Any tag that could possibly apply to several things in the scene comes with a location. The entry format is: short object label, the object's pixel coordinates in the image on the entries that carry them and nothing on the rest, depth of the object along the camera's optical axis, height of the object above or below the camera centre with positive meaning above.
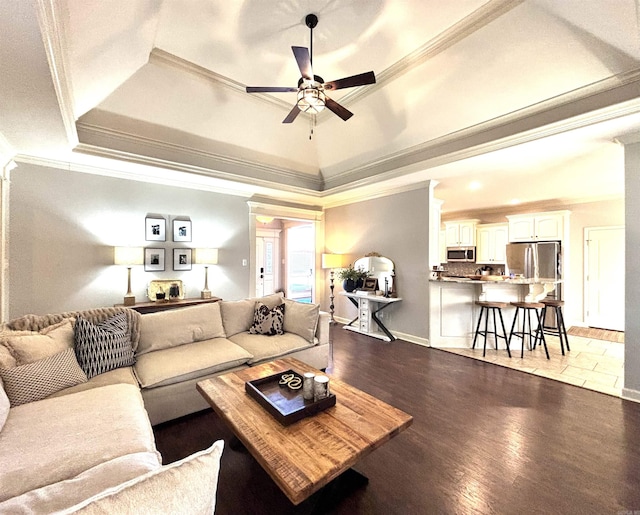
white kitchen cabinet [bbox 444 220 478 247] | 6.95 +0.65
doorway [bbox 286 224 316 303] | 8.71 -0.08
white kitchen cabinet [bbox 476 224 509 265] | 6.45 +0.37
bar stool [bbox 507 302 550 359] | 3.78 -0.91
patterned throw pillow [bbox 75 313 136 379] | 2.14 -0.69
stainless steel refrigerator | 5.58 -0.05
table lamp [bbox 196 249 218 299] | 4.55 +0.00
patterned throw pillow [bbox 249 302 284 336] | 3.26 -0.73
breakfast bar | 4.21 -0.63
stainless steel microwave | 6.99 +0.10
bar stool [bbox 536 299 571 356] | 3.93 -0.78
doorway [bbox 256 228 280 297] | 8.30 -0.07
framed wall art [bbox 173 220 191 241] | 4.51 +0.46
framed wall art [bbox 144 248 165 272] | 4.27 +0.00
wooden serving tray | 1.59 -0.88
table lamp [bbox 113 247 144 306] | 3.86 +0.00
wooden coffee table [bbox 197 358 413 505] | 1.20 -0.91
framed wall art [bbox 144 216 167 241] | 4.29 +0.47
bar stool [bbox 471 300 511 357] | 3.87 -0.90
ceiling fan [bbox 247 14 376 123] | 2.31 +1.50
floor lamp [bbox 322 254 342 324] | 5.68 -0.05
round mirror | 4.96 -0.17
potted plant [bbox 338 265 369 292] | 5.11 -0.35
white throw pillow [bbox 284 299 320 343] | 3.26 -0.72
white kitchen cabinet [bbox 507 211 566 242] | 5.64 +0.67
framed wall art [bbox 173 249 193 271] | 4.51 +0.00
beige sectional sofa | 0.69 -0.84
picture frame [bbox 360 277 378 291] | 5.07 -0.46
